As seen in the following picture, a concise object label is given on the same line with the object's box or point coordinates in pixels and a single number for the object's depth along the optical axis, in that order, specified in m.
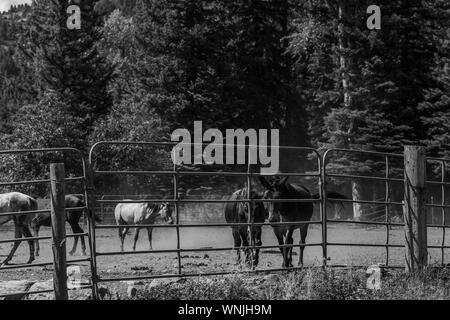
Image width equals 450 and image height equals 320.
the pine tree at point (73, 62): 42.19
